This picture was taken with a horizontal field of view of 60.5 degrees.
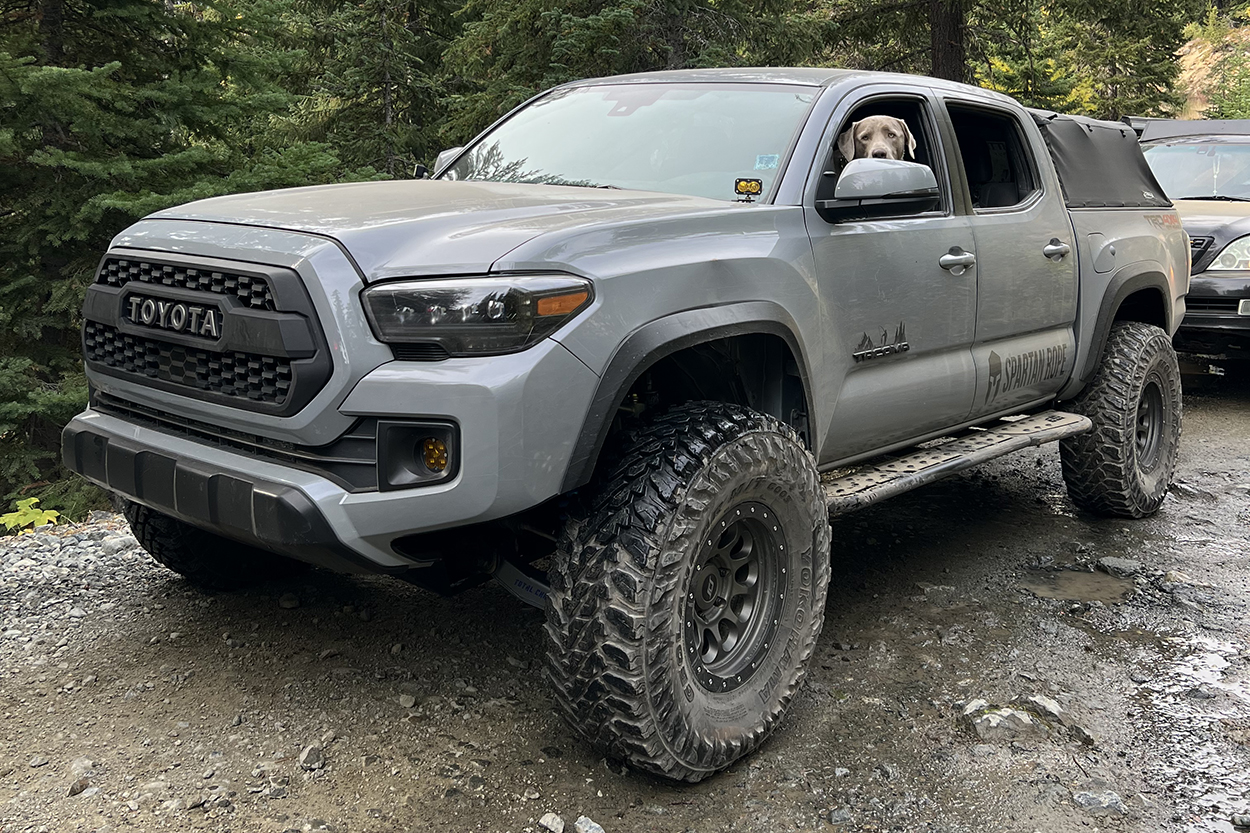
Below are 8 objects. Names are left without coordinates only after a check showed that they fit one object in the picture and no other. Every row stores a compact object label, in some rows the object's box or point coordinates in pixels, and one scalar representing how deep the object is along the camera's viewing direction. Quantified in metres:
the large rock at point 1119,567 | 4.76
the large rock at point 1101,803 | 2.88
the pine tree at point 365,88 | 12.14
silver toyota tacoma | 2.62
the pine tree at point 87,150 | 7.55
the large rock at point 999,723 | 3.29
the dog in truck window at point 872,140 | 4.05
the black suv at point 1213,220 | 8.15
